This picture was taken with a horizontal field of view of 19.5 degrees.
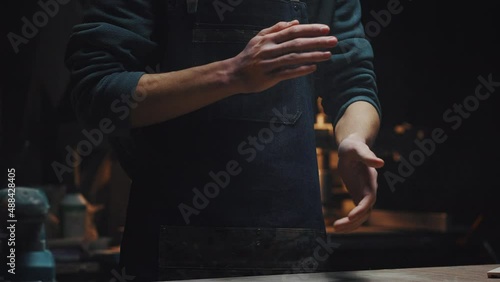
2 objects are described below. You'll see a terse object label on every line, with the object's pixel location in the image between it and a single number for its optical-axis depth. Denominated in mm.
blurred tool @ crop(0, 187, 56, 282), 2639
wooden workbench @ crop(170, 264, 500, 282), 2374
